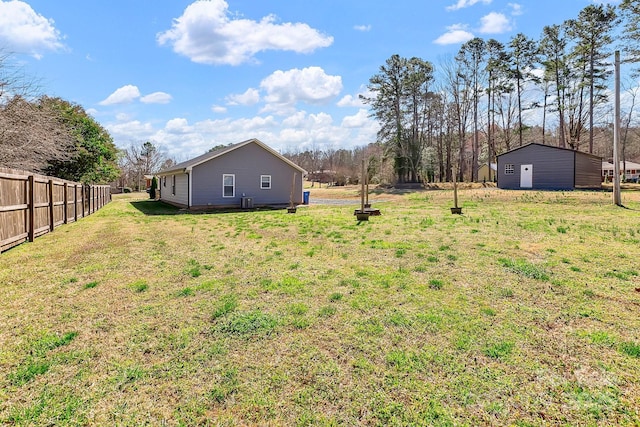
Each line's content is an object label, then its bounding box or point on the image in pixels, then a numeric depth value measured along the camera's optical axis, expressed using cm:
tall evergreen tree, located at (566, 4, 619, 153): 2448
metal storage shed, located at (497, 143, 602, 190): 2264
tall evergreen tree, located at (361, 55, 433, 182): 3250
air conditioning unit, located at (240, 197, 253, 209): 1765
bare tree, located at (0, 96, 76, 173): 1301
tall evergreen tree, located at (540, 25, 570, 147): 2850
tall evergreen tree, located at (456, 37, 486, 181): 3169
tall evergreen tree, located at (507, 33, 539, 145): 3059
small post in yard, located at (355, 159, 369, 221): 1097
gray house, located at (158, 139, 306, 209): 1708
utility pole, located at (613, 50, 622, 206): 1255
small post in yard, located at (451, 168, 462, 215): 1184
